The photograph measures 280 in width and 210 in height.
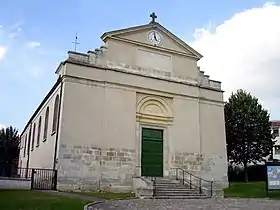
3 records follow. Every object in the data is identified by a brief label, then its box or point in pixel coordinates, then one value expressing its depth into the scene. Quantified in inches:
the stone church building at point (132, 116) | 593.2
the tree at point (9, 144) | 1151.1
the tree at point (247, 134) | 921.4
